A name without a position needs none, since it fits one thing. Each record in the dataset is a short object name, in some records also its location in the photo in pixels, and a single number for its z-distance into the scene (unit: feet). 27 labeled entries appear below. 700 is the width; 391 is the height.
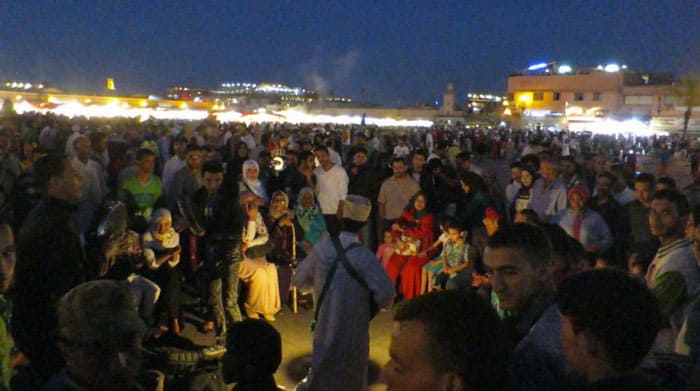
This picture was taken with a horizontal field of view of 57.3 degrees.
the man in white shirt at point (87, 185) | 24.07
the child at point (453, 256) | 23.27
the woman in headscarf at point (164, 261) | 21.38
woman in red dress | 25.29
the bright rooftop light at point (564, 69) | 246.27
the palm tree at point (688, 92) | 167.53
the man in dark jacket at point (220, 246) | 20.95
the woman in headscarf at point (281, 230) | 24.77
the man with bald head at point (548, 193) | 25.07
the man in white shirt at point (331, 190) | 29.96
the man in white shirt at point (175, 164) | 29.48
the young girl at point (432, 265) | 24.16
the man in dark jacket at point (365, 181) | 31.58
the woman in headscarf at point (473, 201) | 26.40
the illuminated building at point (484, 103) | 284.04
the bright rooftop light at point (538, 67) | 258.71
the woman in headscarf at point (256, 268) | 23.32
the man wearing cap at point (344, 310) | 12.97
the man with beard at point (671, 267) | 11.34
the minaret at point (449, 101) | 263.08
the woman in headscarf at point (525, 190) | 27.25
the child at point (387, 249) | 26.21
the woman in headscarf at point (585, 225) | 20.47
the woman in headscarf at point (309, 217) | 25.99
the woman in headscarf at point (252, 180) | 26.86
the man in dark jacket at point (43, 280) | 10.14
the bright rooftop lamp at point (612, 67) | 241.39
